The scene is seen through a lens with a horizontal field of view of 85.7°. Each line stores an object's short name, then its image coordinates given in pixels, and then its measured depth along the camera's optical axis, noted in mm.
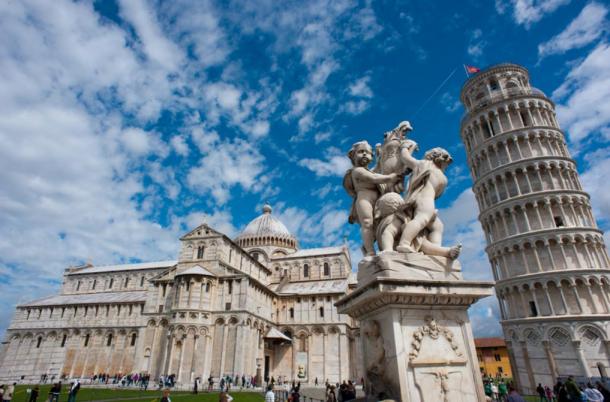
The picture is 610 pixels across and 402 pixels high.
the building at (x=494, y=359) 56938
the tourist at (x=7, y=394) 14172
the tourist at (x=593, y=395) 9352
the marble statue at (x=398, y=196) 4371
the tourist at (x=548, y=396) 19828
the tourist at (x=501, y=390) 16925
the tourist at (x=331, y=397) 12511
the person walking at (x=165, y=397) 9492
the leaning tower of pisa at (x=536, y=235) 25172
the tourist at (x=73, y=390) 14945
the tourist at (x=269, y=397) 12164
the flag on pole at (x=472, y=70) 35847
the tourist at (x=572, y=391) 10062
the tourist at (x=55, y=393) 15362
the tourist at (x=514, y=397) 6058
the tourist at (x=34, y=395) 15697
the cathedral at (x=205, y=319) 33406
